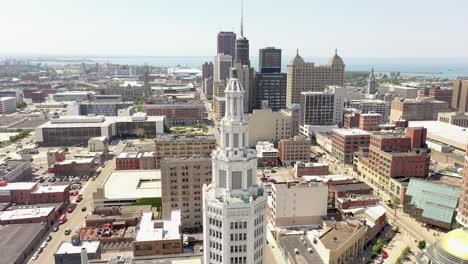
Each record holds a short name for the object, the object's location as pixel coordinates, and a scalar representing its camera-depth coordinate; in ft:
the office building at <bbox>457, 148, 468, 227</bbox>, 343.26
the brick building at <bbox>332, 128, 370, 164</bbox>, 583.99
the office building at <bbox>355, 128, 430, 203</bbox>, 451.12
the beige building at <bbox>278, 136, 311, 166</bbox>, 584.40
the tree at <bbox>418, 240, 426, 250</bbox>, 321.81
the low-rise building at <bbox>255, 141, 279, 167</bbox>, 582.76
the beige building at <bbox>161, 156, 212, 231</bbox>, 349.61
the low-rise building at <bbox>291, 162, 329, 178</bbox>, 489.26
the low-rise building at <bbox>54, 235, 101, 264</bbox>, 267.43
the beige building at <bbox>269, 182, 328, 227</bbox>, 359.87
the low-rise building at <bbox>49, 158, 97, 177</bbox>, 529.45
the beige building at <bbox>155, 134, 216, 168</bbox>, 521.24
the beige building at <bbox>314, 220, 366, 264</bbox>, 281.33
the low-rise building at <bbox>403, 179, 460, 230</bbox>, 359.91
